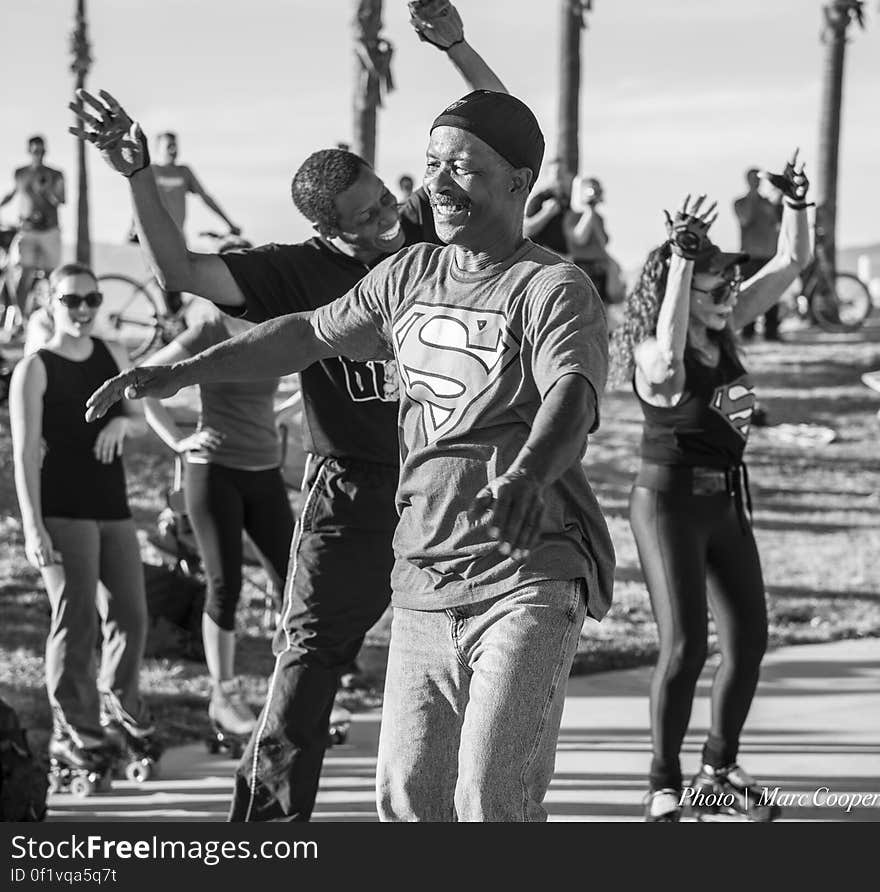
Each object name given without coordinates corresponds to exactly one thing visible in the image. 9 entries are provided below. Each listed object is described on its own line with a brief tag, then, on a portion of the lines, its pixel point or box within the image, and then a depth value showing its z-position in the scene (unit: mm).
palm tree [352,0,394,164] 18641
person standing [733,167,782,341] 17156
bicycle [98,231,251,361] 13492
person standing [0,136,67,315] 16312
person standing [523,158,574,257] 14098
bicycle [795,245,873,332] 21328
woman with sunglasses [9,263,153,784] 6125
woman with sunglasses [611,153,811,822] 5488
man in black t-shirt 4688
